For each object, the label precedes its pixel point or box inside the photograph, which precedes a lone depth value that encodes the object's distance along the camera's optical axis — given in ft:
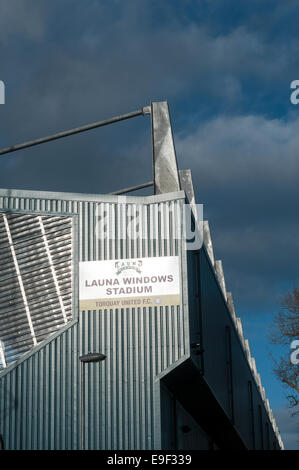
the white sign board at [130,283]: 98.07
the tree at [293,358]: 160.45
